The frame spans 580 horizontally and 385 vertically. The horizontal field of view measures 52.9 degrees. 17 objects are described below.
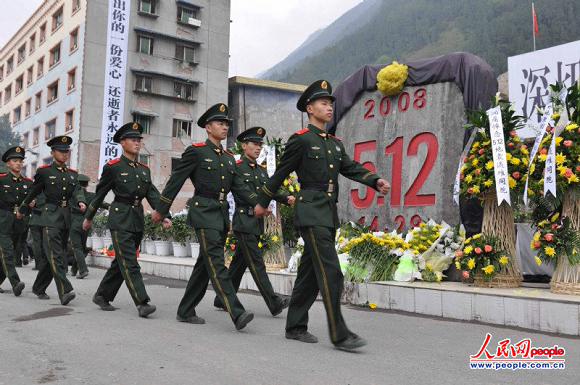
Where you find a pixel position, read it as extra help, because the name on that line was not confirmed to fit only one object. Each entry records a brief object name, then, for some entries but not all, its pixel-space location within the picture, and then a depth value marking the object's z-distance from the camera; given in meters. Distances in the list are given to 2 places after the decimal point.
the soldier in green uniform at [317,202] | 4.43
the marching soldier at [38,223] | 7.19
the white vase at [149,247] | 14.66
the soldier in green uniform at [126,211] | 6.04
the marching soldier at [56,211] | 6.80
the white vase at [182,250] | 13.25
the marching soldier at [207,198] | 5.40
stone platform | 5.13
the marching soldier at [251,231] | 6.05
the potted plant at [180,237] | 13.05
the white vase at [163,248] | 14.03
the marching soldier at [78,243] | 10.67
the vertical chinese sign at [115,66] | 21.41
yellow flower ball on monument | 9.14
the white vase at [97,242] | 17.66
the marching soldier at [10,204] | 7.79
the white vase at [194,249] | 12.80
